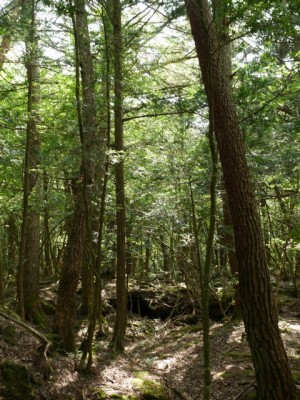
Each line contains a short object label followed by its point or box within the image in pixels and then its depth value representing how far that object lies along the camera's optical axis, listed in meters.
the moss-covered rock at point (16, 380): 4.86
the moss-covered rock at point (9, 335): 6.24
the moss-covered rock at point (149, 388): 6.21
